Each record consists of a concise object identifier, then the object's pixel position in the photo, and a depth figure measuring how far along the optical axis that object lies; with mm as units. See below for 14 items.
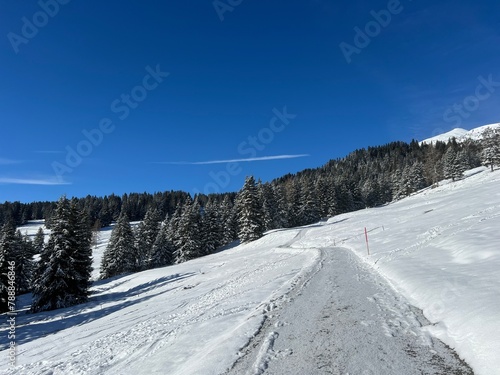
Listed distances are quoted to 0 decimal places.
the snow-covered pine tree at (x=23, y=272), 47078
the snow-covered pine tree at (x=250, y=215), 49125
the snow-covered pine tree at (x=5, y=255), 27188
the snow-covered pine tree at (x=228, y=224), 63688
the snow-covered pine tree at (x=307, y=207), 67381
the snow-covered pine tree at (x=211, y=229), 55366
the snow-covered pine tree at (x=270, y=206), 63531
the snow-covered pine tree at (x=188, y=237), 50156
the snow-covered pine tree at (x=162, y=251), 53219
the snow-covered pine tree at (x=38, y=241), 73169
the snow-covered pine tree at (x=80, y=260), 26609
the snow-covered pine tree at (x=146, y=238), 55988
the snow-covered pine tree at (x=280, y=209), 66750
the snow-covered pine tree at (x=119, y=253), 49906
